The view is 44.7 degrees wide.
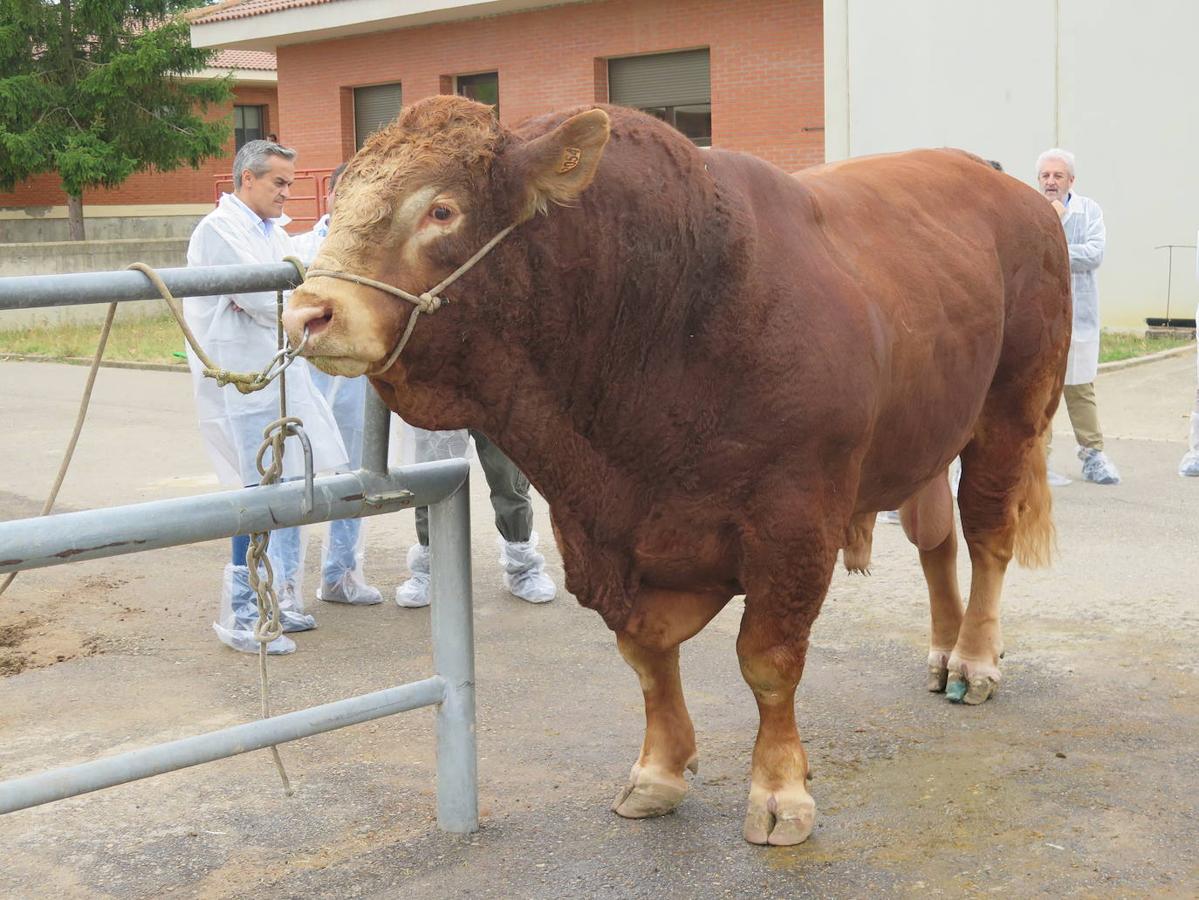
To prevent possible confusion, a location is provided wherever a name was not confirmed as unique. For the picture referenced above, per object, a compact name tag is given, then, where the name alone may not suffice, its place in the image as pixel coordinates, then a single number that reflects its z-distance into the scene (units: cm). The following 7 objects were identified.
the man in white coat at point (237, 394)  573
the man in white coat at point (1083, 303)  877
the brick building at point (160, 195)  3341
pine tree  2908
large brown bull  307
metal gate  289
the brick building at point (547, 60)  2028
